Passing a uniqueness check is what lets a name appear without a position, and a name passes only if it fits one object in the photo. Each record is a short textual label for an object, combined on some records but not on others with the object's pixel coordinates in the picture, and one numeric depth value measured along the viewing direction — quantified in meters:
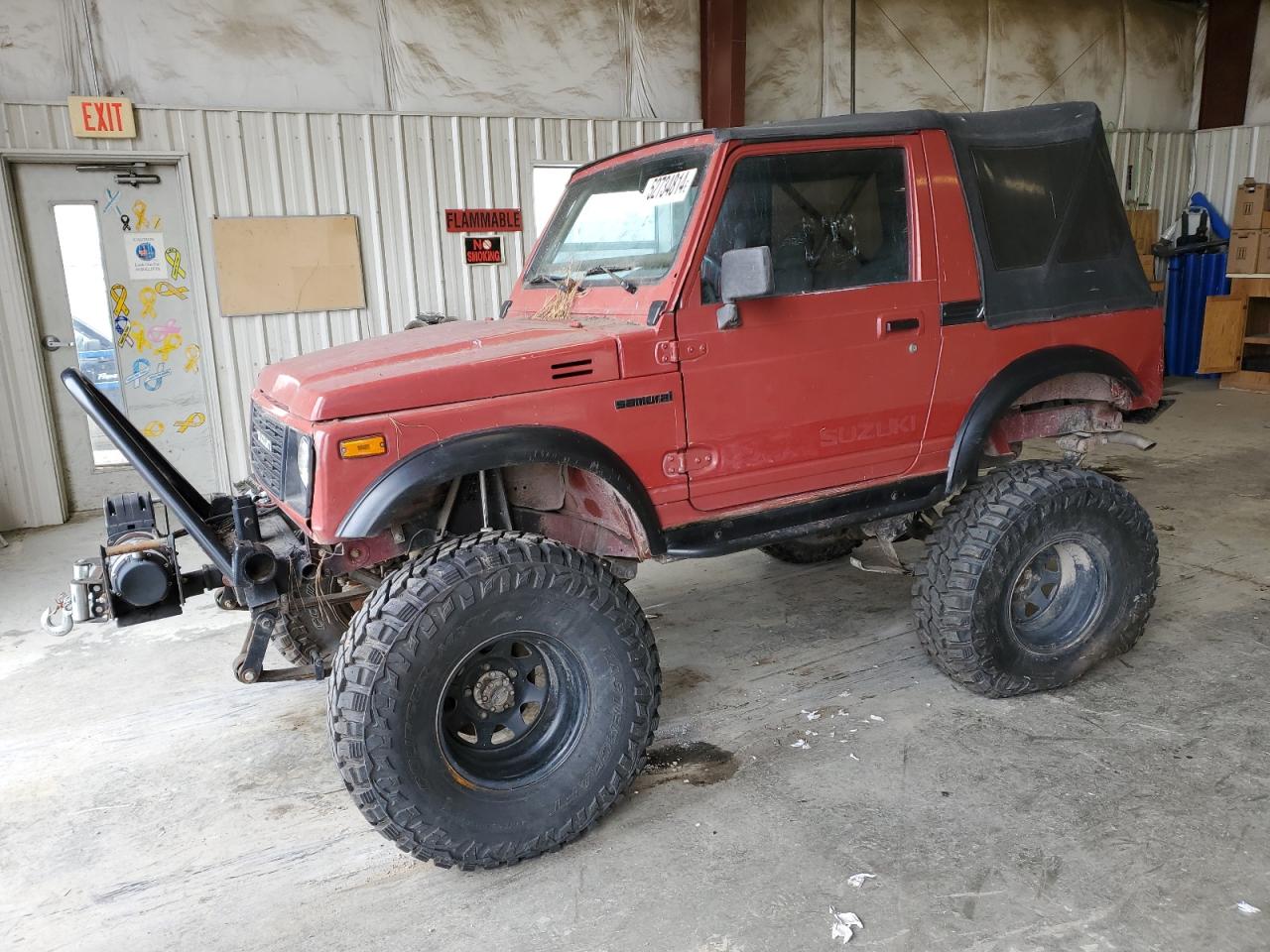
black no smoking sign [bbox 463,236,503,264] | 7.26
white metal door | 6.18
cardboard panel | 6.46
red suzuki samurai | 2.55
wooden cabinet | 9.80
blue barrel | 10.46
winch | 2.77
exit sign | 5.94
